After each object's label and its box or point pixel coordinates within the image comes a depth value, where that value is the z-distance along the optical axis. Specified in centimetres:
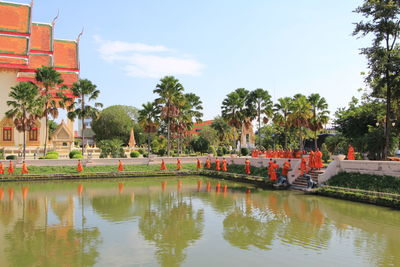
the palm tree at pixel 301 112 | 3666
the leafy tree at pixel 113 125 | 6488
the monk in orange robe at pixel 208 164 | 3279
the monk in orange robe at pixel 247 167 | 2659
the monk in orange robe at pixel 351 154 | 2150
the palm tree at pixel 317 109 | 3950
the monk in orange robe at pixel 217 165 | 3047
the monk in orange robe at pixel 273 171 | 2232
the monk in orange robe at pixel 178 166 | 3158
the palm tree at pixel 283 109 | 4106
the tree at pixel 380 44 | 1948
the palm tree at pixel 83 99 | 3406
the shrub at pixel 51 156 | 3311
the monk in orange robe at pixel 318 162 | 2095
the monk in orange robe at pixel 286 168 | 2151
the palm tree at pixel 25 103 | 3147
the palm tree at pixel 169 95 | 3550
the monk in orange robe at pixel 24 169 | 2690
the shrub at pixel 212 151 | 4506
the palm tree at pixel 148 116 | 3981
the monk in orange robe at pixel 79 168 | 2872
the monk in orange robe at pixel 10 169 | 2688
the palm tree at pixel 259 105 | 3878
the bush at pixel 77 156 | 3372
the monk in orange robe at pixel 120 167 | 2988
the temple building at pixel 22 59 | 4103
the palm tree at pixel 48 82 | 3469
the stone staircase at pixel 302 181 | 2050
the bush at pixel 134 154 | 4003
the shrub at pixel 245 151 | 4641
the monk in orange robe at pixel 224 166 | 2960
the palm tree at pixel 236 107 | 3875
